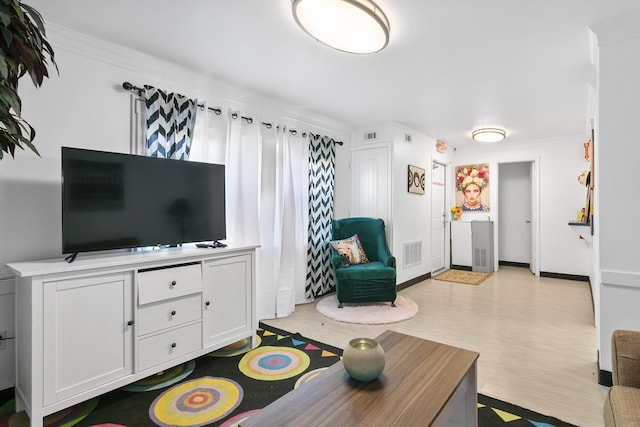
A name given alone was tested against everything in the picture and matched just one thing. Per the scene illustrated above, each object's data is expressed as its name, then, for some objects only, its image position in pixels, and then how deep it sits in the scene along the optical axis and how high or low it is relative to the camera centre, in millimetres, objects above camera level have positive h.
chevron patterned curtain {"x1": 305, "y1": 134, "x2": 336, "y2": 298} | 4141 -9
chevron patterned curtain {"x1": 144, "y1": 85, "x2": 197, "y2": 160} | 2574 +746
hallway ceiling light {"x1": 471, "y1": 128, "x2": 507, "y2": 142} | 4630 +1149
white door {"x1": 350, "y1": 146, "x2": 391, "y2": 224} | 4527 +431
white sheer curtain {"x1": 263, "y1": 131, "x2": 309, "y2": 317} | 3652 -88
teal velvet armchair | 3723 -770
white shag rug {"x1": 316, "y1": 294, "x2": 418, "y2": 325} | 3367 -1095
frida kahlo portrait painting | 6039 +496
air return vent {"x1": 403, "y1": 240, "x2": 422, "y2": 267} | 4773 -609
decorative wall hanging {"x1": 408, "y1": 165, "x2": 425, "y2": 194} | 4840 +518
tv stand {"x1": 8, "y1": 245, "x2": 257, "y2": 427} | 1677 -643
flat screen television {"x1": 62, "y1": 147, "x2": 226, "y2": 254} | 1953 +86
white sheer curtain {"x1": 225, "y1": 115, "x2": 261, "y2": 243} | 3180 +329
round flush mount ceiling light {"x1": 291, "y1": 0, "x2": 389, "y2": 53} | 1855 +1160
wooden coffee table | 1100 -696
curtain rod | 2465 +970
